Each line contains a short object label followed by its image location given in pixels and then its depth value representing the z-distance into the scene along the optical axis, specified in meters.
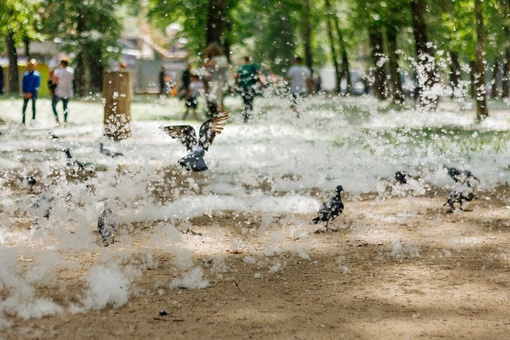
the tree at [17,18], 21.11
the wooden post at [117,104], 16.33
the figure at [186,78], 30.07
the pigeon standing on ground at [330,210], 7.35
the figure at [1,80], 49.03
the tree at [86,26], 39.72
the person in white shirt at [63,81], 20.08
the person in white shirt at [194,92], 21.46
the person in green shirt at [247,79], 21.38
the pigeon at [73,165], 10.46
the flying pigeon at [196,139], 9.05
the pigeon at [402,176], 9.62
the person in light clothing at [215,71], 19.19
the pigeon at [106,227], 6.48
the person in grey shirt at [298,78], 21.64
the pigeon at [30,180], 9.59
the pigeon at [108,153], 11.21
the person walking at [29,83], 20.94
